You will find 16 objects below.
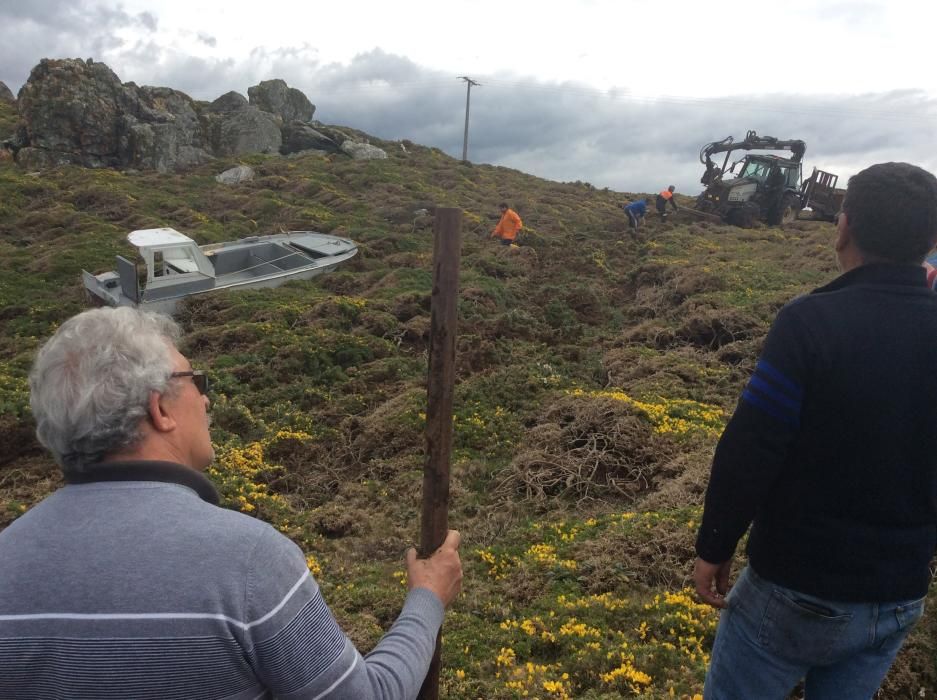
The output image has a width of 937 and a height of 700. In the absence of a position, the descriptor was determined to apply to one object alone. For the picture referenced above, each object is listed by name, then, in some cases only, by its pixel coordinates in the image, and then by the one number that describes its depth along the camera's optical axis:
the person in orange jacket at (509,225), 19.39
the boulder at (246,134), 35.47
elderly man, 1.27
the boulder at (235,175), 28.58
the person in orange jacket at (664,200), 24.39
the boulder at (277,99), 42.03
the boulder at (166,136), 30.88
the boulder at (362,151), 35.85
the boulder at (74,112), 30.02
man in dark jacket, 1.92
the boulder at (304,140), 37.62
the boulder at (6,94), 44.75
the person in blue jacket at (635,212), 23.22
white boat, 12.34
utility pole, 46.38
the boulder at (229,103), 39.50
